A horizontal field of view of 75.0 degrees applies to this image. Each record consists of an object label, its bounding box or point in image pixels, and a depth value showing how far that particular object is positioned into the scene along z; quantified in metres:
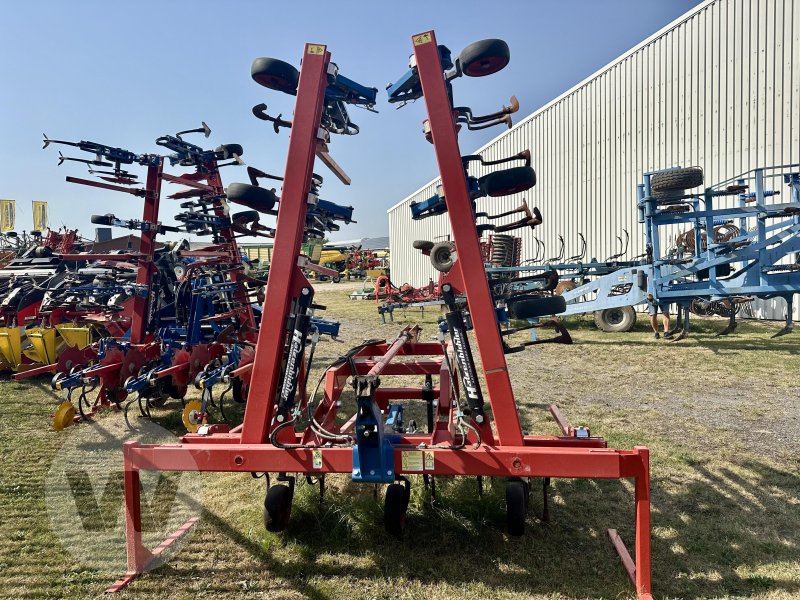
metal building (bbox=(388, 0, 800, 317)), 12.23
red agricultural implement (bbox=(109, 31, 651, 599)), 2.62
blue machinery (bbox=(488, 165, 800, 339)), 9.11
